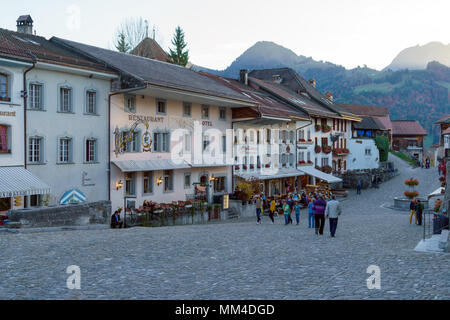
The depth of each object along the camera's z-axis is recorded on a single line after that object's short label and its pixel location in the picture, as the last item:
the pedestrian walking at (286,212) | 25.19
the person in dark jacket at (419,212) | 24.24
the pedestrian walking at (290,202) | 28.20
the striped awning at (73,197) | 24.98
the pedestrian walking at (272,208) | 27.10
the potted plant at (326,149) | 52.91
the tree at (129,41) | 53.77
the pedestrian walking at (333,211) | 17.67
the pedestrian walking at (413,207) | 25.10
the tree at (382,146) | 68.06
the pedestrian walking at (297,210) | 25.02
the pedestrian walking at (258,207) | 26.95
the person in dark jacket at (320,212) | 18.72
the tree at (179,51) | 57.51
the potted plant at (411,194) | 35.17
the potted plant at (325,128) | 52.81
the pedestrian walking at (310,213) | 23.11
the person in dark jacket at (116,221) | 24.77
